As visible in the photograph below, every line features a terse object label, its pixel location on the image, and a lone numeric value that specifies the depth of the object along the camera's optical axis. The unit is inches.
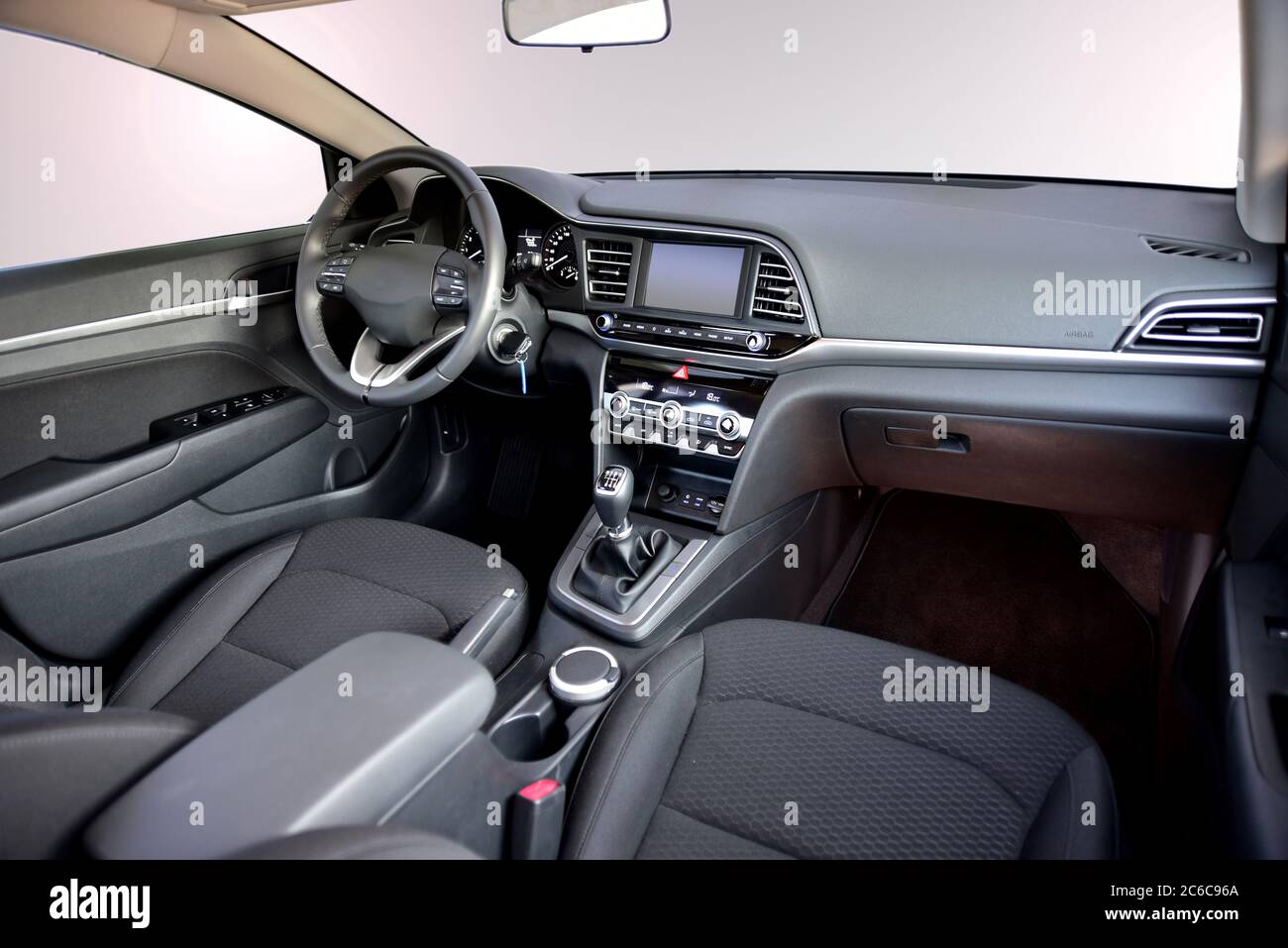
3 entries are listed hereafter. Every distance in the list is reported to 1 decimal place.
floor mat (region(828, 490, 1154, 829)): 78.7
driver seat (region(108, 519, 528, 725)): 62.7
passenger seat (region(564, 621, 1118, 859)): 46.2
